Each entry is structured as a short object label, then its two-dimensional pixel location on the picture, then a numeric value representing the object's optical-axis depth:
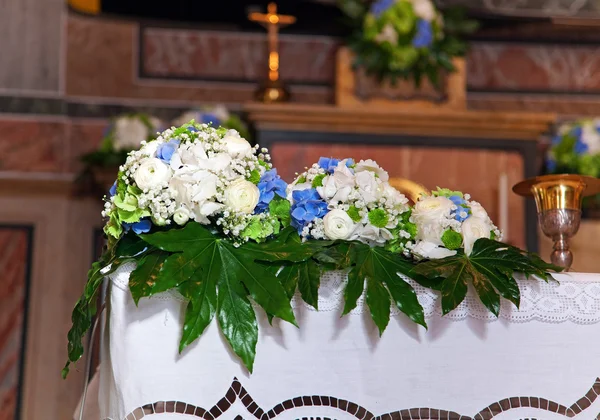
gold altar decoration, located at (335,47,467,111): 4.46
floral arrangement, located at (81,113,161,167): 4.49
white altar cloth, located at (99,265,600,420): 1.75
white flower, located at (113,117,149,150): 4.51
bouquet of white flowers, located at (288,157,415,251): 1.86
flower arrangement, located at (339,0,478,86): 4.46
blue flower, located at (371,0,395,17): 4.50
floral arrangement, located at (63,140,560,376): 1.72
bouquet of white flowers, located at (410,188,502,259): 1.88
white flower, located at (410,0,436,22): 4.48
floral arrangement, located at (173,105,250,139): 4.46
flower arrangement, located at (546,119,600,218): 4.52
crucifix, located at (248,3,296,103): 4.51
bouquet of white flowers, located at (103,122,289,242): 1.77
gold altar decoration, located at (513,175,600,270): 2.29
